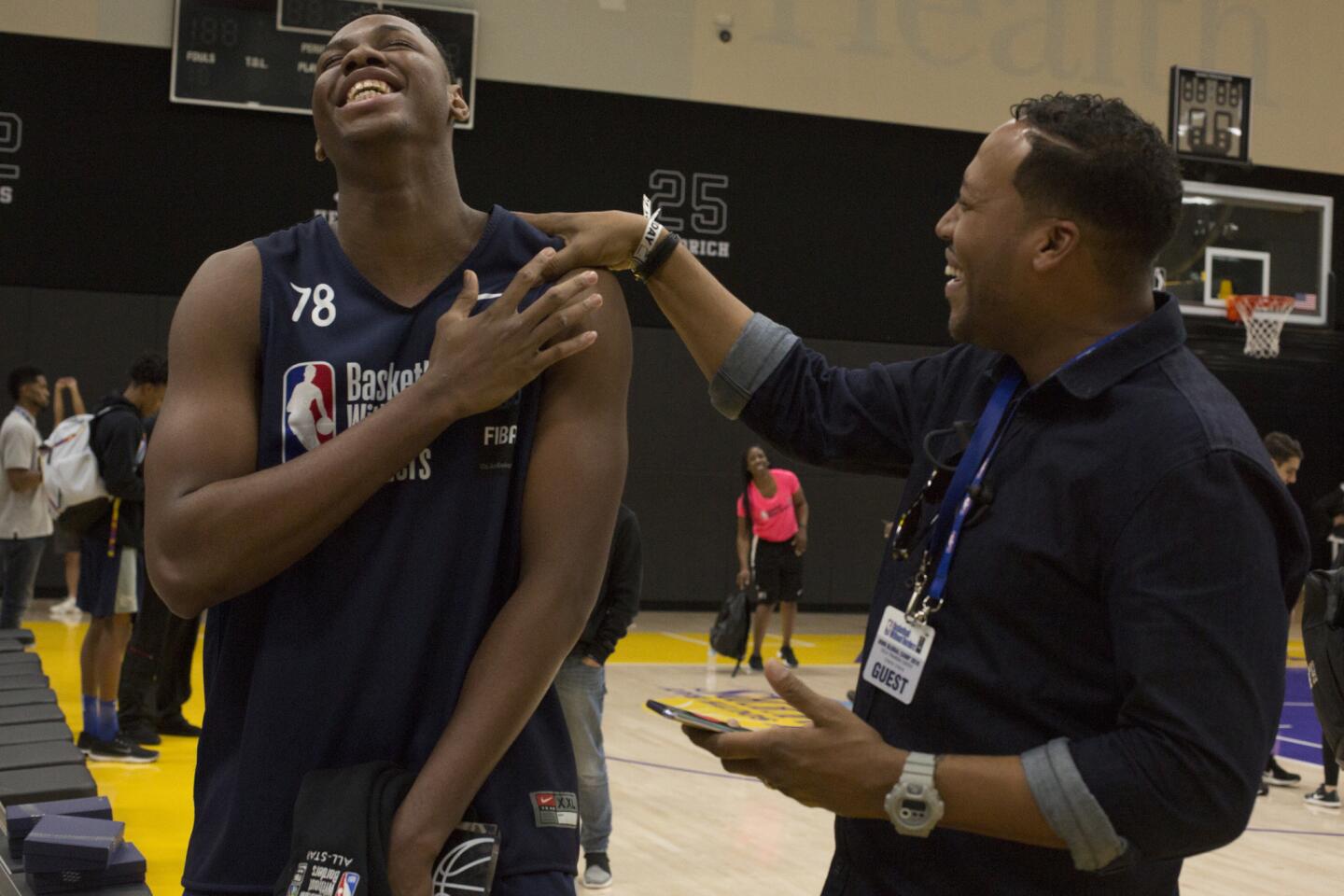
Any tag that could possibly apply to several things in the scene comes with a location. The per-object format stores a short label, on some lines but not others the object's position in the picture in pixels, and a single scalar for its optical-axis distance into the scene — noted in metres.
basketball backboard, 13.85
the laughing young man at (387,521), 1.64
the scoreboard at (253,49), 12.91
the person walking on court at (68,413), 12.38
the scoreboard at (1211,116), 14.47
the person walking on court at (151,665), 7.48
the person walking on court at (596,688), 5.60
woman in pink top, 11.34
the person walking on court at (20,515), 9.24
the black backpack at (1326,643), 3.25
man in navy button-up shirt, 1.50
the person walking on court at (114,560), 7.24
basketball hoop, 13.90
